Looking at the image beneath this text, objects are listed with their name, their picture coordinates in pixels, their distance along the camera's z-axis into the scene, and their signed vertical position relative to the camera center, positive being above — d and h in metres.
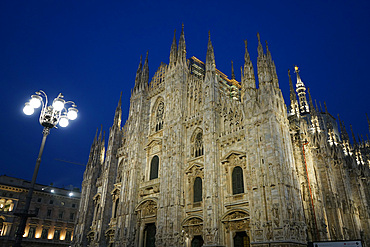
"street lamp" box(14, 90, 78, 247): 13.64 +6.42
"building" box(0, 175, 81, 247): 46.62 +6.72
